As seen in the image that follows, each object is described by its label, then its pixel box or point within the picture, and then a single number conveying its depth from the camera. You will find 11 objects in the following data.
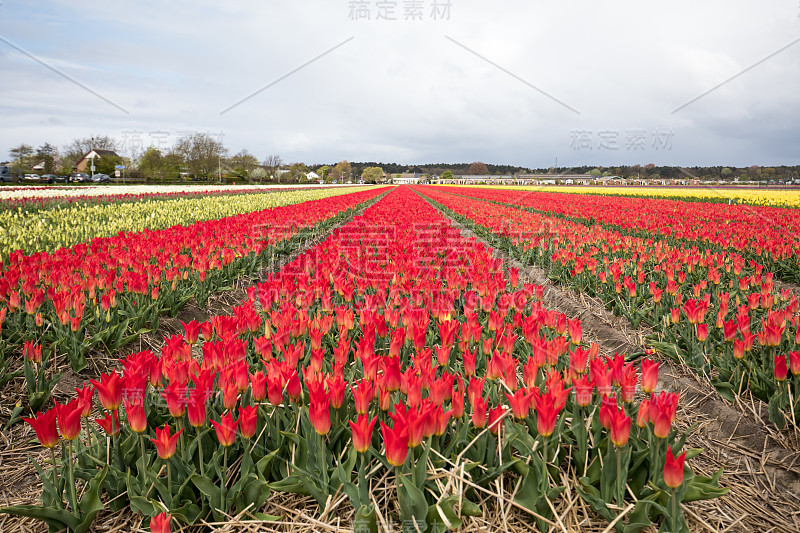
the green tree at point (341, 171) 150.25
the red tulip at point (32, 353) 2.76
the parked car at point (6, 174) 40.84
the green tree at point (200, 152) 67.75
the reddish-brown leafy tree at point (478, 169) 149.25
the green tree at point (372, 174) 151.62
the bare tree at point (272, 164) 119.93
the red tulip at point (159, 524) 1.58
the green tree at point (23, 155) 71.30
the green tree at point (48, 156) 65.75
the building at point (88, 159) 88.84
